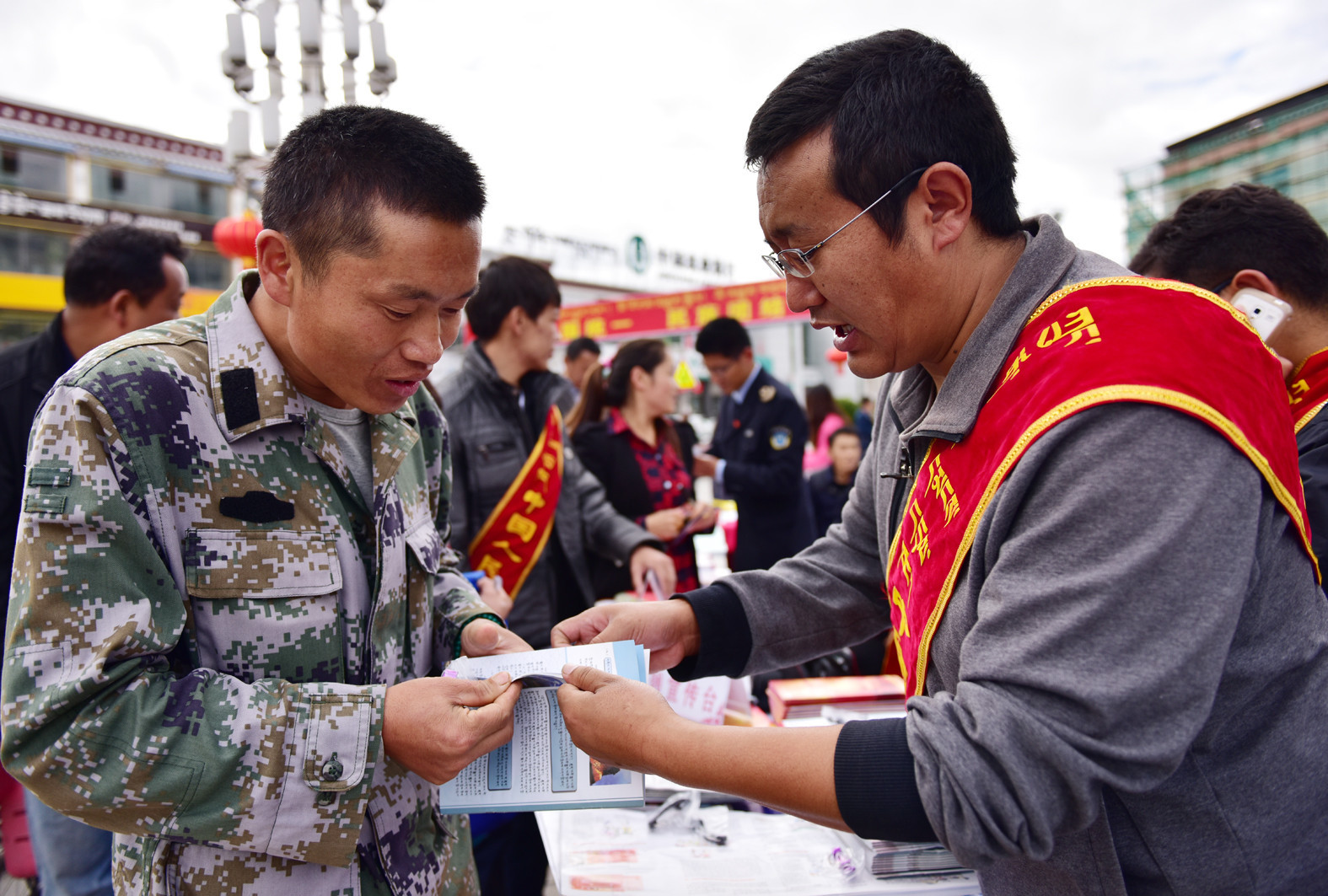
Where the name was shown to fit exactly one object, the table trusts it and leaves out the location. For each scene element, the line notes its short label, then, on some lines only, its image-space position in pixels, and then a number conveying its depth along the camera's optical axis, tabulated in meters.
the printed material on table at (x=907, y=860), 1.75
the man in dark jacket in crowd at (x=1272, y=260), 1.84
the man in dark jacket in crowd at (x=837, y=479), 5.60
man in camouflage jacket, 1.01
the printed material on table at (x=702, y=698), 2.40
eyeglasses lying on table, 1.96
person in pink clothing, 7.31
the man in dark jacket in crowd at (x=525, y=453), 2.94
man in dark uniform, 4.64
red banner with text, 10.52
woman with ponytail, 3.88
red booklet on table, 2.45
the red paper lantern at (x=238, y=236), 3.27
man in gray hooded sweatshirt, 0.86
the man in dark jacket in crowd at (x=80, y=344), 2.39
